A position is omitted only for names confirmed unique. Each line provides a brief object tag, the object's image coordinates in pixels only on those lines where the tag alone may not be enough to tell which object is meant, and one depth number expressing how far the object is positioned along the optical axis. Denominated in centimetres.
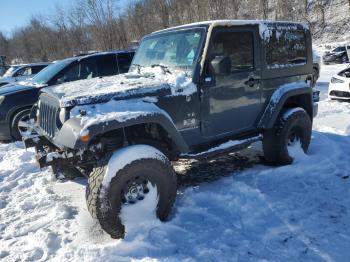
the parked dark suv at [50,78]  789
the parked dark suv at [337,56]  2397
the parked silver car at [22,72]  1487
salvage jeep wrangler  371
